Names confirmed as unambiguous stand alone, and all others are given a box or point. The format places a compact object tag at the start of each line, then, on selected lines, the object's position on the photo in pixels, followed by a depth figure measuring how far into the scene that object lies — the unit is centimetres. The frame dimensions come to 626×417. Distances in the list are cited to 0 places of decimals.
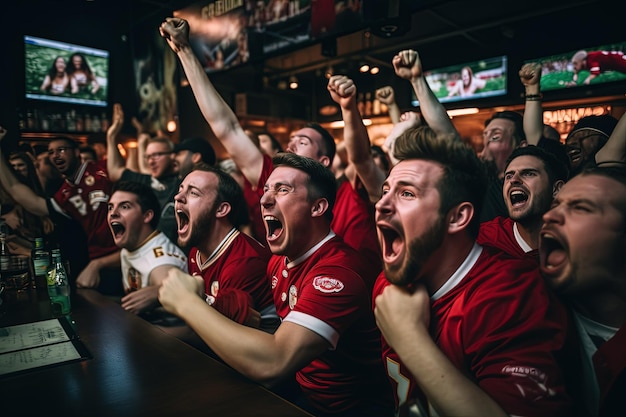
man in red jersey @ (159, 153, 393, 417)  131
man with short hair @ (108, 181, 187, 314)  240
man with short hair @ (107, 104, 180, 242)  310
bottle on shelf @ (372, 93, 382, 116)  734
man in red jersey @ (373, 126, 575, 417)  96
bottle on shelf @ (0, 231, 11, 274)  238
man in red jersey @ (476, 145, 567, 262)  180
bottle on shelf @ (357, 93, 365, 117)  767
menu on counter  143
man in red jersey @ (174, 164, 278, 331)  199
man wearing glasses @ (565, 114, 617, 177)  245
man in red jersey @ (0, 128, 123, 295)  331
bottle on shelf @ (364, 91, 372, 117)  757
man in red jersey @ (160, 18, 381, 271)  223
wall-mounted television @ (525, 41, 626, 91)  471
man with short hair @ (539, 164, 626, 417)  105
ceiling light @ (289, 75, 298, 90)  782
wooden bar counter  114
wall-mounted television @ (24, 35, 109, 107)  550
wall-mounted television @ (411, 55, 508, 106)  569
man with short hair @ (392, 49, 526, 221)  183
